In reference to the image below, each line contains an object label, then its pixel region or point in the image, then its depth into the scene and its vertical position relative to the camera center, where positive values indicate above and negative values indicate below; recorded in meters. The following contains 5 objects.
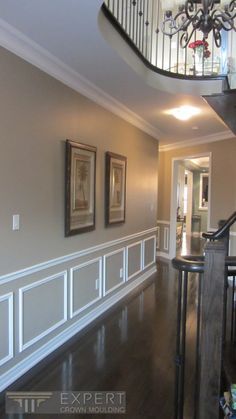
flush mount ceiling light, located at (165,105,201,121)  4.05 +1.17
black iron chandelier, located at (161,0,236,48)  2.11 +1.28
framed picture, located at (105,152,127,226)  3.95 +0.12
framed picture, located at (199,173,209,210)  11.61 +0.30
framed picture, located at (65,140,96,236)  3.06 +0.10
